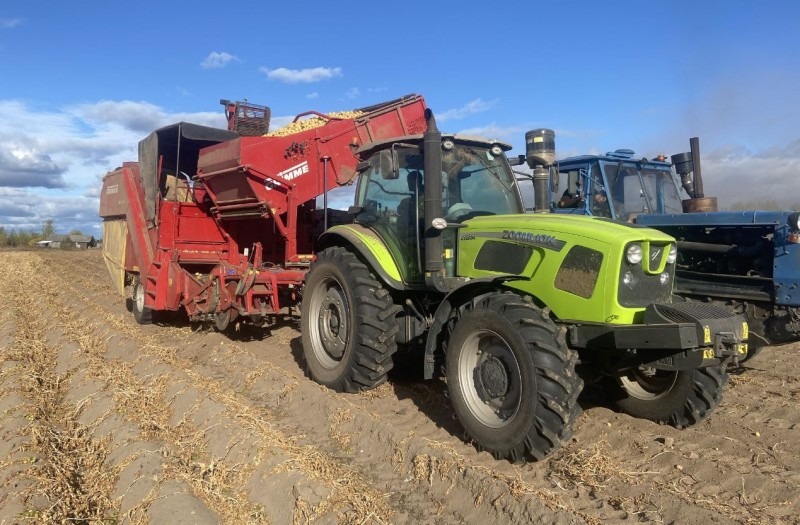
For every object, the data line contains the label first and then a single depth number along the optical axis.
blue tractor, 5.32
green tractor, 3.68
